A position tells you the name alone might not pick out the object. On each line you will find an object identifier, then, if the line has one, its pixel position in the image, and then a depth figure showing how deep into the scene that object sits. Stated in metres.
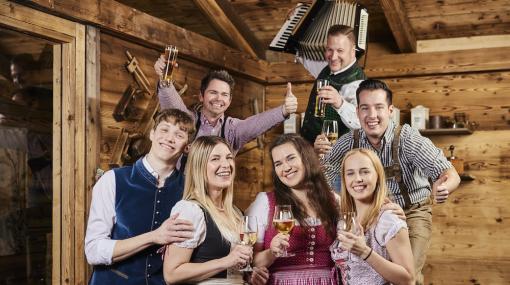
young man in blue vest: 3.09
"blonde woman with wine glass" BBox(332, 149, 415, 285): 2.71
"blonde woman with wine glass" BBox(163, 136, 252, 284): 2.81
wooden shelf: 6.46
